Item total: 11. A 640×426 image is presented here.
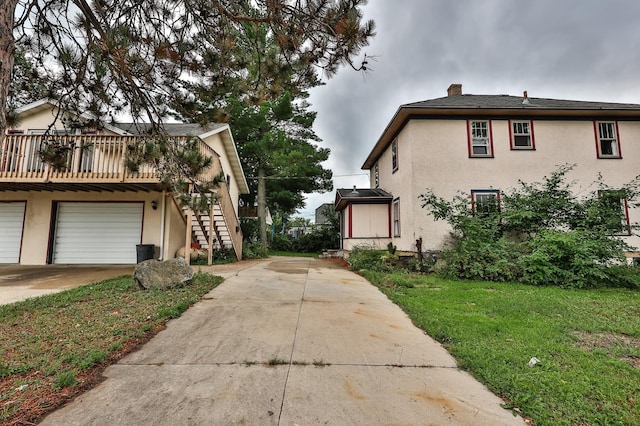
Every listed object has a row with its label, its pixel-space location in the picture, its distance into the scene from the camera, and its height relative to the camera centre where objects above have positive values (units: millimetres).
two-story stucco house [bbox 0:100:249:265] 9883 +730
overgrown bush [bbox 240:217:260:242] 20219 +933
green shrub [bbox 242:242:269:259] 12812 -399
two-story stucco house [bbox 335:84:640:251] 10250 +3385
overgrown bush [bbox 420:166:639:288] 7105 +153
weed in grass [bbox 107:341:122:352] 2950 -1057
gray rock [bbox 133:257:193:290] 5570 -620
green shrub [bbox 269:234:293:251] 22031 -106
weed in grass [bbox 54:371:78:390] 2293 -1096
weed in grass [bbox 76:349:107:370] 2597 -1067
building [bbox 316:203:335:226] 44750 +4247
